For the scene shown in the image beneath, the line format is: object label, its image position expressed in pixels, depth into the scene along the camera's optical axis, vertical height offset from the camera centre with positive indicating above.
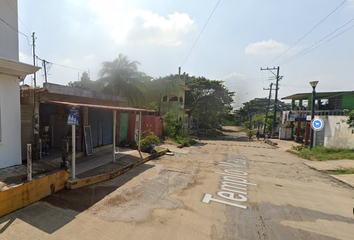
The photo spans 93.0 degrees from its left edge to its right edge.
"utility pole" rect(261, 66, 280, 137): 27.78 +5.07
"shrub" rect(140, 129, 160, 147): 10.24 -1.85
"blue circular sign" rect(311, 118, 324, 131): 12.34 -0.46
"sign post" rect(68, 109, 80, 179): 4.81 -0.32
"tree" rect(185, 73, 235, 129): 33.75 +2.77
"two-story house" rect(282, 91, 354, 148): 12.36 -0.12
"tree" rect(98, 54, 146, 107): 17.94 +3.52
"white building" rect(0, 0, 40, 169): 5.00 +0.59
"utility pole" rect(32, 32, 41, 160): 5.86 -0.62
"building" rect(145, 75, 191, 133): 22.36 +2.48
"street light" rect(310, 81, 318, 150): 11.99 +1.95
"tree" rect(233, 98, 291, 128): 63.04 +2.31
